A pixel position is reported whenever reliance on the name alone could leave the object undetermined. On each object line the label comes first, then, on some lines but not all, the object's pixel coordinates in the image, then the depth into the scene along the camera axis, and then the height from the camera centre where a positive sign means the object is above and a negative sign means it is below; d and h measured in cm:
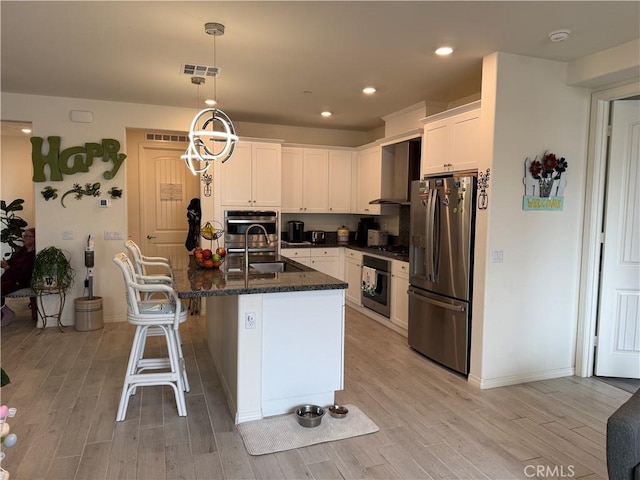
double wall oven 553 -28
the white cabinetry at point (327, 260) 603 -70
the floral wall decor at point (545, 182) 347 +27
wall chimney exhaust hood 518 +51
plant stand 480 -115
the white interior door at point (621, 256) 355 -34
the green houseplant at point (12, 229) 515 -28
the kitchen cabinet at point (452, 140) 364 +67
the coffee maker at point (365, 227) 646 -23
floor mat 256 -140
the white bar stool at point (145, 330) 283 -86
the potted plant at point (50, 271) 476 -72
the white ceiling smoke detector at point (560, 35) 286 +123
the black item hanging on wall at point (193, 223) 569 -18
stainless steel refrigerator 358 -49
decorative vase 353 +24
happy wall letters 485 +58
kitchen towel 538 -88
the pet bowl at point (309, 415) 275 -134
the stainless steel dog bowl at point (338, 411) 289 -137
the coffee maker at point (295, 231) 631 -30
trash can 484 -122
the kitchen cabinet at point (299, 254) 586 -60
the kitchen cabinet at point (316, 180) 613 +45
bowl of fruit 345 -40
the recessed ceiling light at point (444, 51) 323 +125
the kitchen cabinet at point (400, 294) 473 -93
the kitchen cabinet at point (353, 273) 580 -86
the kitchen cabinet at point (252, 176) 552 +45
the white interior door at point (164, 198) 633 +16
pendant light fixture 289 +56
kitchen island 278 -87
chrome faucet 328 -44
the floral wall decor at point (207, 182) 546 +35
